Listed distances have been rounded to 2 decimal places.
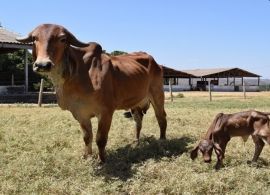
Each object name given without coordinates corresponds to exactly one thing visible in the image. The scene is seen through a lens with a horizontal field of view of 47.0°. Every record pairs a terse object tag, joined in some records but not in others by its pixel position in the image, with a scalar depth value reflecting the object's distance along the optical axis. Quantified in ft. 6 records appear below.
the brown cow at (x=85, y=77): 14.14
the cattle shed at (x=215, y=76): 140.96
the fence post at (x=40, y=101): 42.51
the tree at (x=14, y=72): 67.42
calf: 14.73
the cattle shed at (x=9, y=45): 49.05
